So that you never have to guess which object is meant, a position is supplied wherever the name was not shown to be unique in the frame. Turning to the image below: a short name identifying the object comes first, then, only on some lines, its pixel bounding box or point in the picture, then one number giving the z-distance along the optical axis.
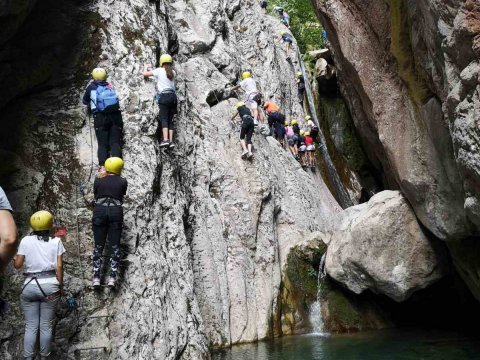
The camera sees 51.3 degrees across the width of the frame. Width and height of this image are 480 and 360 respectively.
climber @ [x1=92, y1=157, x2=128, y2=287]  8.75
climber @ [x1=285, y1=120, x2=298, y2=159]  21.69
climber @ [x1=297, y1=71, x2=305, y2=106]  28.27
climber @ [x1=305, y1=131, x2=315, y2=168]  22.09
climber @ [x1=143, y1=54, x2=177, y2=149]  11.71
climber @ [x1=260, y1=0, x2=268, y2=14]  31.64
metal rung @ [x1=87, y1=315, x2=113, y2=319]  8.74
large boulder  12.66
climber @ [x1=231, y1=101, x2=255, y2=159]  14.81
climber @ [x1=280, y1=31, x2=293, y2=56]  29.94
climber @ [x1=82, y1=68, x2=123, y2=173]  10.41
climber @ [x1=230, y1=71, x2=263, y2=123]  17.16
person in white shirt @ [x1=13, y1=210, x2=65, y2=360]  6.95
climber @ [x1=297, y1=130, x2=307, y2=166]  21.81
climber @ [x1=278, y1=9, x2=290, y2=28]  34.19
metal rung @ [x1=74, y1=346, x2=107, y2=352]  8.41
